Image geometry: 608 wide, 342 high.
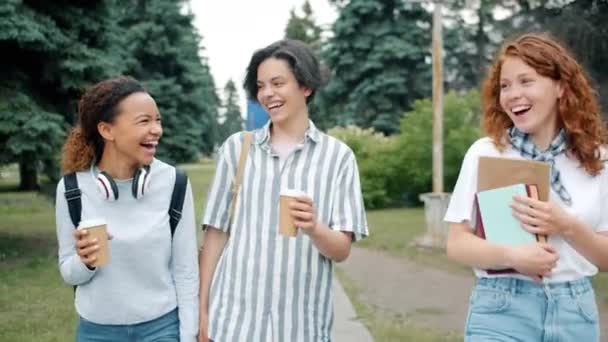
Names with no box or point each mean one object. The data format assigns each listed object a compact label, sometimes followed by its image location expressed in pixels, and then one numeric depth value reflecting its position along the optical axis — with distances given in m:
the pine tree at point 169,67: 31.47
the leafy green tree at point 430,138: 21.48
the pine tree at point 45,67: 11.52
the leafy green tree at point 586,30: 10.96
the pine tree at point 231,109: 119.09
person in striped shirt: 3.01
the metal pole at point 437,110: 14.05
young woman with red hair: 2.73
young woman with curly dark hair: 3.03
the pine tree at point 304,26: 64.75
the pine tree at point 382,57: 32.00
